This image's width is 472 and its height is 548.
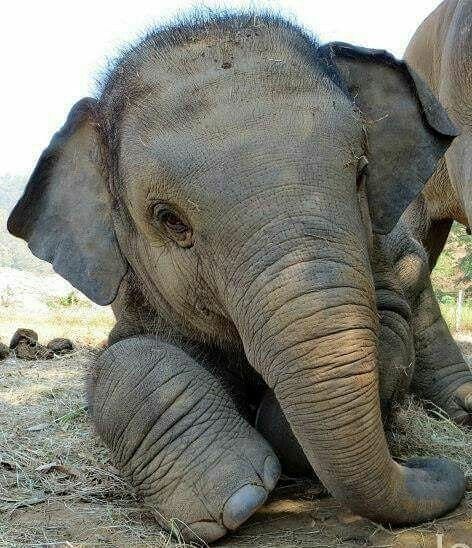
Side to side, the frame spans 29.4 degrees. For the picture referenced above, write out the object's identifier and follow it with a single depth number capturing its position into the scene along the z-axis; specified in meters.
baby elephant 2.83
